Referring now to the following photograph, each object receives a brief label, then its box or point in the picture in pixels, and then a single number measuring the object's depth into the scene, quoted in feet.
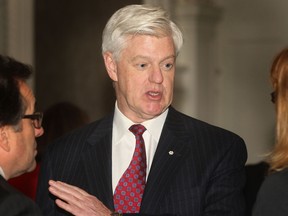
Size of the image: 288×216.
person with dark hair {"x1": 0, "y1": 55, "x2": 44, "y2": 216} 16.89
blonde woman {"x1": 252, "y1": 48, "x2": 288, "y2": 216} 18.60
